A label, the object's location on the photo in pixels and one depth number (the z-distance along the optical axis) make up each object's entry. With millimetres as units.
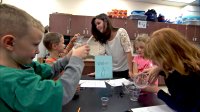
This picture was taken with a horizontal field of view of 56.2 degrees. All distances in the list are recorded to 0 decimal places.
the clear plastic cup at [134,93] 1150
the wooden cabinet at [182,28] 5348
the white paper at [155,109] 955
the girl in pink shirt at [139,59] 2124
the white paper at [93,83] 1414
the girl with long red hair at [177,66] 954
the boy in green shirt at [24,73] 615
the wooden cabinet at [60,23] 4543
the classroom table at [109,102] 963
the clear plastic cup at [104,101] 1018
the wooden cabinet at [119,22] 4852
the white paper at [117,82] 1476
